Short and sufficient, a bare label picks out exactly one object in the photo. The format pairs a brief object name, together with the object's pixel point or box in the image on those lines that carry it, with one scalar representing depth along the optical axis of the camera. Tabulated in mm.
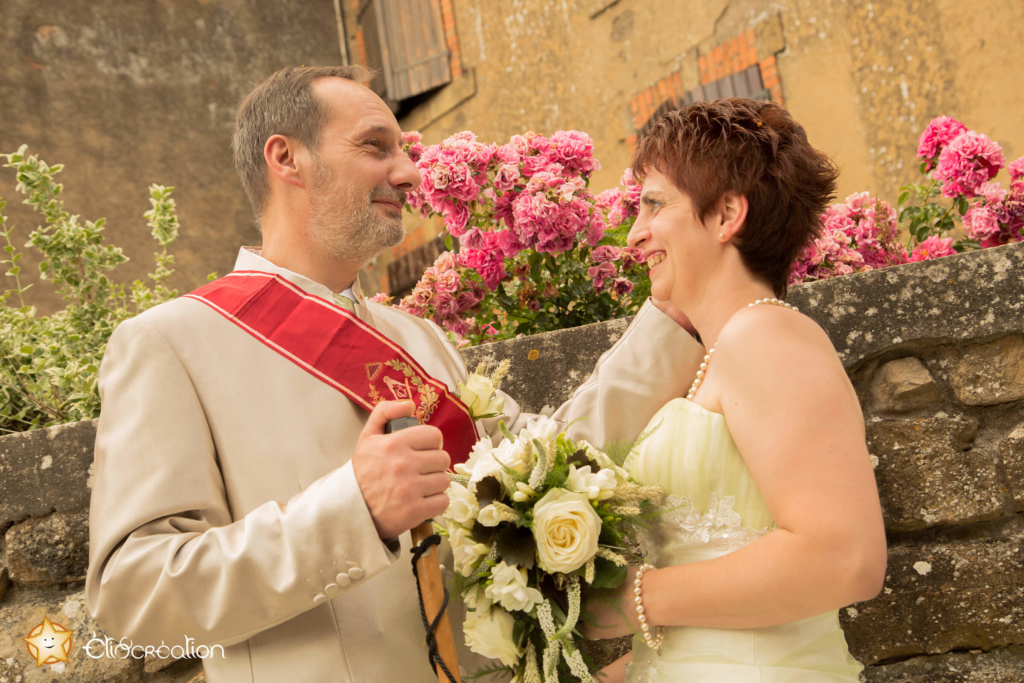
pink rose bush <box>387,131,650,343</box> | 2500
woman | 1326
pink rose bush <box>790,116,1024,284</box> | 2578
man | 1320
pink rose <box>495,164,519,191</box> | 2541
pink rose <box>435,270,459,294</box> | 2641
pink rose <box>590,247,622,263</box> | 2639
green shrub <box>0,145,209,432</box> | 2670
